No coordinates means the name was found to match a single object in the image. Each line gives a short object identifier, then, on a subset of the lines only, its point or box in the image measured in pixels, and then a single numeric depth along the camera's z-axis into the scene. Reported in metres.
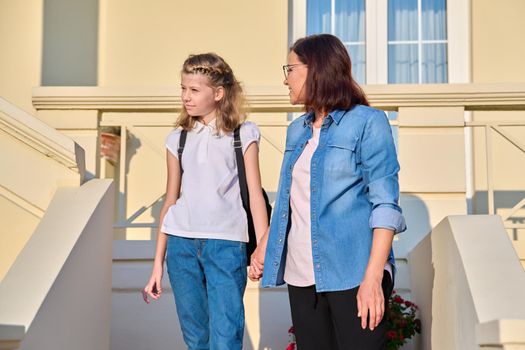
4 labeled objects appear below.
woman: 2.71
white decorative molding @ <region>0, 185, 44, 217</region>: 4.28
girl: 3.33
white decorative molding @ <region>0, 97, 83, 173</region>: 4.08
